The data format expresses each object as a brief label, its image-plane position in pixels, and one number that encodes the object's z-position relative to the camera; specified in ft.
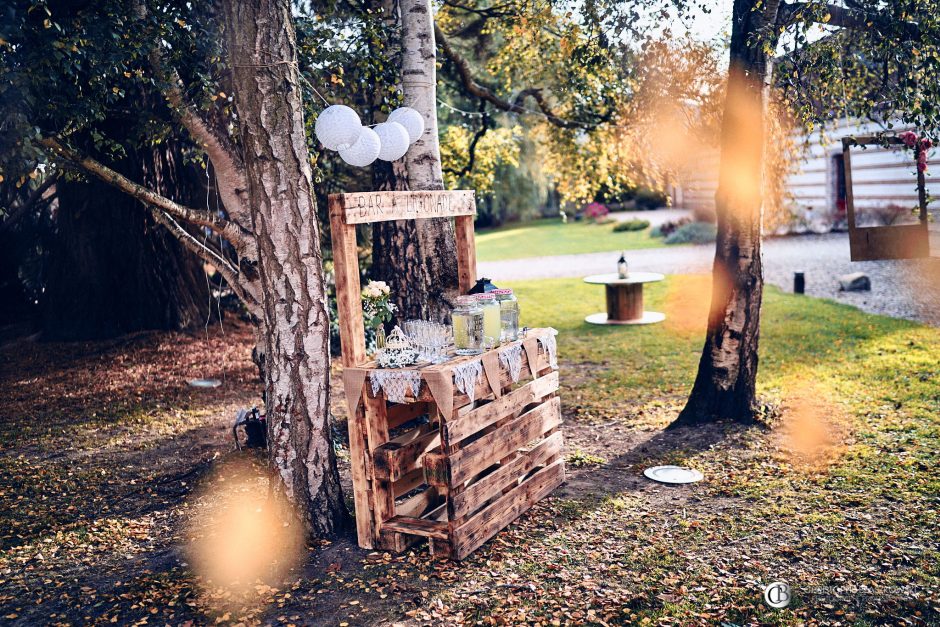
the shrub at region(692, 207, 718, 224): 78.23
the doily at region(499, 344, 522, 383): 16.05
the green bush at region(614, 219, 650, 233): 86.38
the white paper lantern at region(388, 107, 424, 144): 18.21
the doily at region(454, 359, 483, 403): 14.35
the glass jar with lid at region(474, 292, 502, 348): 15.76
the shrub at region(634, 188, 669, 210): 101.42
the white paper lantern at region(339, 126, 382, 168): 16.20
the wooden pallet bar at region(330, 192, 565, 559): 14.26
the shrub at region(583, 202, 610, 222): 97.28
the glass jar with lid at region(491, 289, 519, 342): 16.67
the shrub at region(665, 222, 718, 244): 71.56
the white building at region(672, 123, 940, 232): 55.83
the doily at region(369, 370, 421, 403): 14.14
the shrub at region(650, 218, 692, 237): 77.41
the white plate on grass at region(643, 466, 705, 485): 18.49
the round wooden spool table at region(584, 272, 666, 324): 39.91
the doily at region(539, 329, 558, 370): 17.58
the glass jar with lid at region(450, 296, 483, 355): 15.52
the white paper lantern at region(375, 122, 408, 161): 17.22
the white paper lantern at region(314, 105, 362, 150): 15.60
